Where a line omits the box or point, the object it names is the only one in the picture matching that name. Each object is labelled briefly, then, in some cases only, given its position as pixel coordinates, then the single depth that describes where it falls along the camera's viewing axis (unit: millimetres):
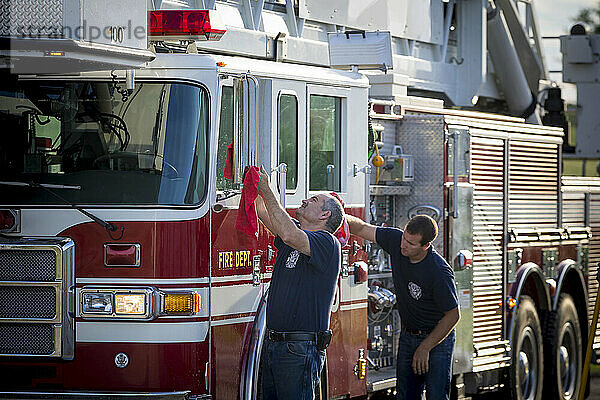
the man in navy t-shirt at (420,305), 14406
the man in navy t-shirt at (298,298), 12176
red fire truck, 12390
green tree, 99405
